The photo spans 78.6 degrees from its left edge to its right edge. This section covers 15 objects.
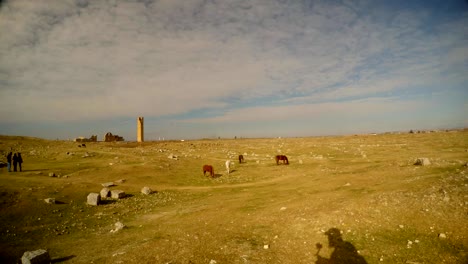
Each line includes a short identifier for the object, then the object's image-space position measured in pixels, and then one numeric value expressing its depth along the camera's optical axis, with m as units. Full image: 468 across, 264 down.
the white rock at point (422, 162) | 22.33
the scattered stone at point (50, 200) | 19.36
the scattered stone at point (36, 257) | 10.25
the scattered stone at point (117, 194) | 21.62
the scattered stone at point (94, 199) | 19.91
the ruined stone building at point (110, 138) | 88.44
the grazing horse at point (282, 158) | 36.22
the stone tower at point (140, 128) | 86.78
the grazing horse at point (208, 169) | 30.26
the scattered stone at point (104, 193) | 21.78
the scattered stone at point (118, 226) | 14.71
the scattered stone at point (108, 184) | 24.92
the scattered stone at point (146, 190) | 23.24
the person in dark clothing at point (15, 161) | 29.14
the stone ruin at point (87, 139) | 79.58
